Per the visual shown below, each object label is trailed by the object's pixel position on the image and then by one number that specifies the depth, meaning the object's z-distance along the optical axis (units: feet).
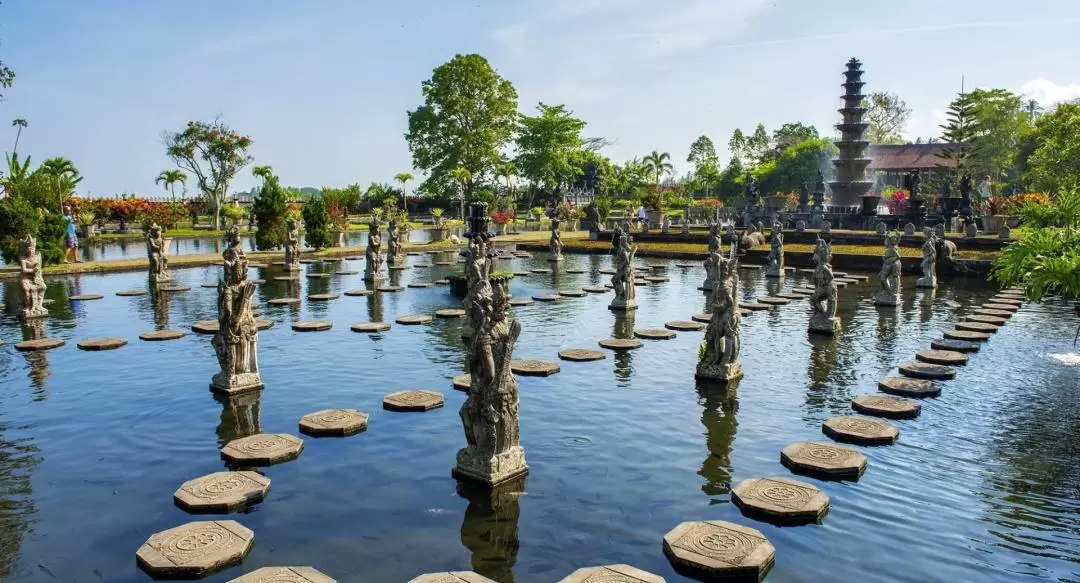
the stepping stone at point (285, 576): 23.65
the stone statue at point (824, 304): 63.26
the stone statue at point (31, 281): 69.15
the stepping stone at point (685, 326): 65.21
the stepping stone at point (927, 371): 48.29
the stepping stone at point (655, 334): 61.72
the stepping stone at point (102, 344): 57.26
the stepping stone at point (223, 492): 29.22
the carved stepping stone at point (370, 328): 64.39
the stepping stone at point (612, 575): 23.75
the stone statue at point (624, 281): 75.05
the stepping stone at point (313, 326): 64.85
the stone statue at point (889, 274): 77.00
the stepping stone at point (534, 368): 49.49
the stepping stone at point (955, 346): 56.08
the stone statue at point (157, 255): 92.17
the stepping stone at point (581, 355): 53.67
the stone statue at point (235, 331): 44.47
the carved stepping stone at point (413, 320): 67.87
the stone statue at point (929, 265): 91.45
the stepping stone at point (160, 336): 60.34
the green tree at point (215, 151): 205.26
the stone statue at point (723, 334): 47.03
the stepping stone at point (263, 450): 34.09
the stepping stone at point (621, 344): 57.57
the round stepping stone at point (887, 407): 40.68
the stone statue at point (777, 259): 104.01
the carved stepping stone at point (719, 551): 24.61
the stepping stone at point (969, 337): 59.36
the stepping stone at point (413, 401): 41.75
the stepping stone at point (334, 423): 37.93
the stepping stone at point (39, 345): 56.95
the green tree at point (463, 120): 222.95
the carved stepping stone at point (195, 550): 24.56
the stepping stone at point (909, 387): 44.45
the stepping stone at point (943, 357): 51.83
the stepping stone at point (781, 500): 28.63
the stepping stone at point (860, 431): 36.76
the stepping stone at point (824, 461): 32.76
